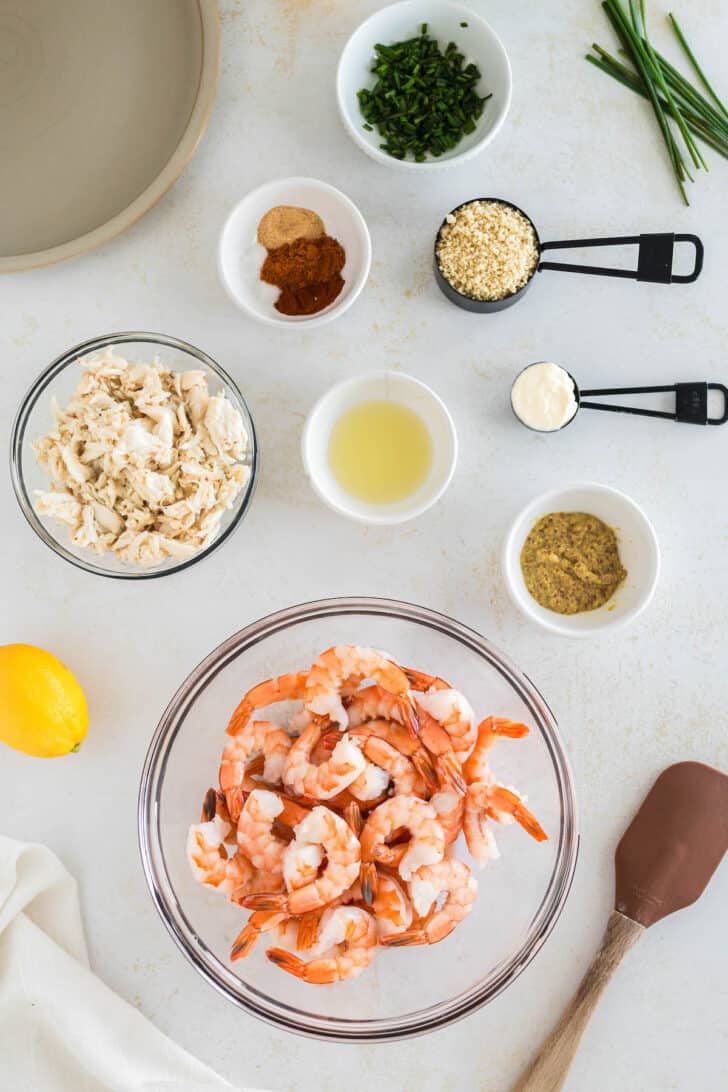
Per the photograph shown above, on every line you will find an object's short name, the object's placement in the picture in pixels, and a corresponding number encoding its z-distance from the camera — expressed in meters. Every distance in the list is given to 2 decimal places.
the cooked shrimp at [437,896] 0.64
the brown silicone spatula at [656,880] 0.71
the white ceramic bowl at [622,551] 0.70
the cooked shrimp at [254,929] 0.64
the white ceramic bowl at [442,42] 0.71
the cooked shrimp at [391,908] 0.64
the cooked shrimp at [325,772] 0.64
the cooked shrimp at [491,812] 0.65
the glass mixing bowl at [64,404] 0.70
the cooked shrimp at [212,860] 0.64
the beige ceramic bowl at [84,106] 0.73
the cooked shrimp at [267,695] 0.67
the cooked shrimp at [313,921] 0.65
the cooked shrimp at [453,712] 0.65
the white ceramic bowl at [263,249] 0.71
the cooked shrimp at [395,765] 0.66
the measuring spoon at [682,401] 0.72
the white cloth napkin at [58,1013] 0.69
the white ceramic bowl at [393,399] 0.70
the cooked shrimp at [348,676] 0.65
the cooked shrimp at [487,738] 0.67
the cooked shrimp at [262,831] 0.65
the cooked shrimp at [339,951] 0.64
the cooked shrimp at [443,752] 0.66
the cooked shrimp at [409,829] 0.64
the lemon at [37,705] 0.68
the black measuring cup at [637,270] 0.71
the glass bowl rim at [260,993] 0.68
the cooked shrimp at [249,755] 0.65
